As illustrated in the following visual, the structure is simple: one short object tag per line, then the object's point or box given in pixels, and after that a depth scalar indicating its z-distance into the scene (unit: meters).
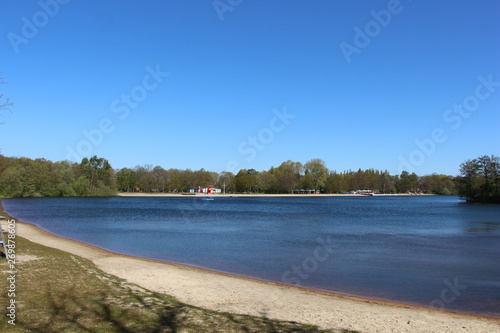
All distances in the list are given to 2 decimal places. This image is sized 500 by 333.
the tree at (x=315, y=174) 179.79
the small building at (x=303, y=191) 190.25
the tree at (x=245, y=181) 179.12
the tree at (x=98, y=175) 126.38
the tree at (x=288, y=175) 176.50
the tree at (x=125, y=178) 169.62
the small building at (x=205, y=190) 179.12
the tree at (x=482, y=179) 98.50
